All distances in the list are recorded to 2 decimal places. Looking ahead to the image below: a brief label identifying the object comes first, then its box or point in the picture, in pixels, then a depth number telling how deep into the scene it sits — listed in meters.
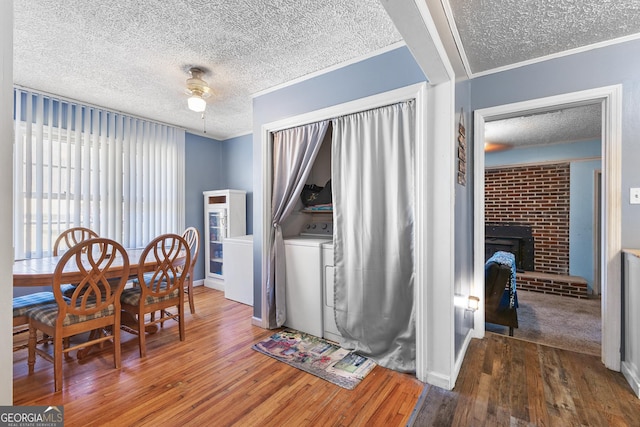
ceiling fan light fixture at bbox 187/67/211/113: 2.55
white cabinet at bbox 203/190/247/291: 4.29
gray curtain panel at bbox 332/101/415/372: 2.06
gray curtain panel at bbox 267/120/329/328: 2.72
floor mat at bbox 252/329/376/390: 2.03
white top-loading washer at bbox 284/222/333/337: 2.62
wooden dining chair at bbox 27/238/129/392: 1.86
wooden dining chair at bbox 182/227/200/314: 3.16
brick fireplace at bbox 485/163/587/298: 4.65
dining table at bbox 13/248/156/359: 1.89
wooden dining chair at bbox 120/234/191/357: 2.32
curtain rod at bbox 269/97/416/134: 2.05
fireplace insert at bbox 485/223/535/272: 4.87
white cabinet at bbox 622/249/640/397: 1.83
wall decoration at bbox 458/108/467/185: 2.11
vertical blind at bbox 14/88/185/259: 2.93
